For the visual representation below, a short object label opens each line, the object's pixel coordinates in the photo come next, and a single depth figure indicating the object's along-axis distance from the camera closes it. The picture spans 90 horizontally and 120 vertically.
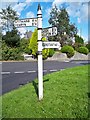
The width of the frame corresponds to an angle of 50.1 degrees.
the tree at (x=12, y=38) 11.43
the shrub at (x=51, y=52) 11.85
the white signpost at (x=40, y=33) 2.13
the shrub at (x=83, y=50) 13.49
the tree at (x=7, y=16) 12.37
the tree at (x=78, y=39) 19.51
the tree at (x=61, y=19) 18.91
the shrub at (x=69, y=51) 12.42
